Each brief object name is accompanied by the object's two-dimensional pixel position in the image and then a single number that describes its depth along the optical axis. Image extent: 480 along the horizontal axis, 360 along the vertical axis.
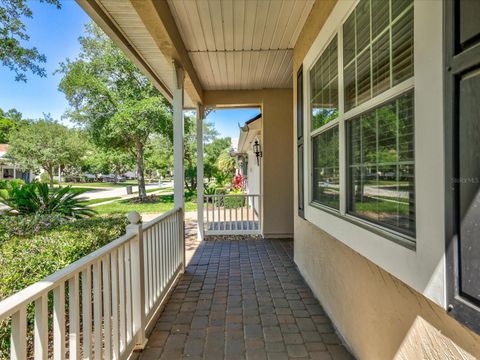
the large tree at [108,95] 11.53
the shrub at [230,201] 8.93
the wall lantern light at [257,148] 7.28
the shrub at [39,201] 4.63
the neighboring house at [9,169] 23.34
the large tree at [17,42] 5.84
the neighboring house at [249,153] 7.23
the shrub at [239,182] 14.44
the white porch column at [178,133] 3.75
